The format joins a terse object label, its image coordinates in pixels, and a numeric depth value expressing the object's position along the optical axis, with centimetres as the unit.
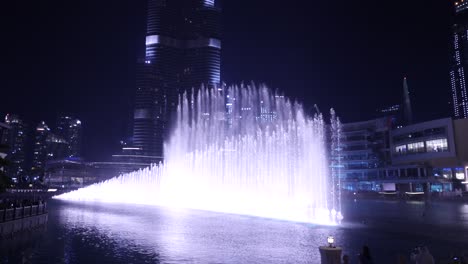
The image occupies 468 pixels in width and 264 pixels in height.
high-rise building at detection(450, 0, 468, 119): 19189
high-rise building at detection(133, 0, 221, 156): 19238
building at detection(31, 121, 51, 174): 10228
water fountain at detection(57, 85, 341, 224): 5319
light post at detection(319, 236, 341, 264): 1312
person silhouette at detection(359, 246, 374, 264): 1311
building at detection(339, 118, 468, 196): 8462
